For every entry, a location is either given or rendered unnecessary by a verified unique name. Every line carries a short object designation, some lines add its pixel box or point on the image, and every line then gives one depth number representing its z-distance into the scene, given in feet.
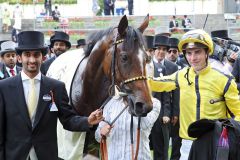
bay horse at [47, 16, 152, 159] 14.76
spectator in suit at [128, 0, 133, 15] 104.73
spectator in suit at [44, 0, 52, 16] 106.12
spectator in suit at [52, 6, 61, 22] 98.17
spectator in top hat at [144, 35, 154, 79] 27.91
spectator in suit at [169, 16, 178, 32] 89.51
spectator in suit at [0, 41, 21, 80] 31.60
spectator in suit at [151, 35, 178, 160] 26.94
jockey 15.33
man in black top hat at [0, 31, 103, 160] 14.90
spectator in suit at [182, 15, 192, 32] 90.02
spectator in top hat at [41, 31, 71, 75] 29.00
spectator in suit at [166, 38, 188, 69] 33.02
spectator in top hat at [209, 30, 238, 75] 16.99
